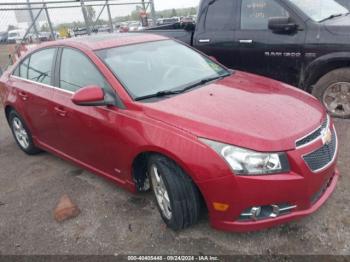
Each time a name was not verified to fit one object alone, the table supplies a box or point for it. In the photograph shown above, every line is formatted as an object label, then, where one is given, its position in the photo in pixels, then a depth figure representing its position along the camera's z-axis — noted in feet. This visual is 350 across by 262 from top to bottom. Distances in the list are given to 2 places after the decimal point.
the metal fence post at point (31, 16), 32.12
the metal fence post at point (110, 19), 40.27
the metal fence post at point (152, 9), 44.41
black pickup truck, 15.80
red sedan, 8.14
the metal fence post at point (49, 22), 33.60
